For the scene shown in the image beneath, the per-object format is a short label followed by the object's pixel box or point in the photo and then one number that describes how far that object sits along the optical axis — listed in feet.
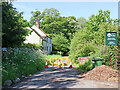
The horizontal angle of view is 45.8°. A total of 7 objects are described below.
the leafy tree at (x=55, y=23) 171.07
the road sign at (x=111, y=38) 36.24
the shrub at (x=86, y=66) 39.63
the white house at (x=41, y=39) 116.57
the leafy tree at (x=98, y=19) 80.94
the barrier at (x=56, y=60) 65.85
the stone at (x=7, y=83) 23.02
